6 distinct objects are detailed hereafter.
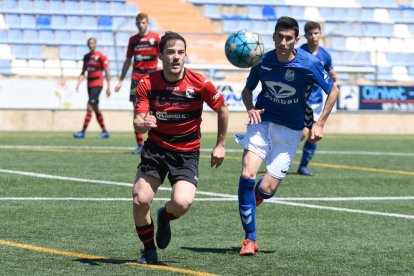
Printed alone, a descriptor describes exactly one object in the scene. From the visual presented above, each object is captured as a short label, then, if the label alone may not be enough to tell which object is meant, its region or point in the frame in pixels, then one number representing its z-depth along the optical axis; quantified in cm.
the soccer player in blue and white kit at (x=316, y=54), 2980
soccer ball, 1987
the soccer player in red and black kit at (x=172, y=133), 1580
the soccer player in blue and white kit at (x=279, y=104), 1822
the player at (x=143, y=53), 3731
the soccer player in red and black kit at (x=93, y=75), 4825
